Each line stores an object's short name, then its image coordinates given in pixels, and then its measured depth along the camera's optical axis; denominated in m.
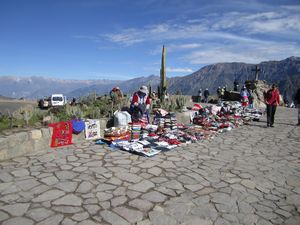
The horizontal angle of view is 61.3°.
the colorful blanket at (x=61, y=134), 6.63
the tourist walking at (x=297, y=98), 11.60
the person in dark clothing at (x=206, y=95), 24.66
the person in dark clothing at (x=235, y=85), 25.99
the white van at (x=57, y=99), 29.44
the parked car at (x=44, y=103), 28.99
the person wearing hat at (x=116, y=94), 11.53
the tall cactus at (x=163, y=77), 15.30
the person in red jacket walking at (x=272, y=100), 10.67
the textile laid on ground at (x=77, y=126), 7.07
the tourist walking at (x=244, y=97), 16.99
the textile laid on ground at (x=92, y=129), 7.45
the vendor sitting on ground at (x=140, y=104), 9.23
